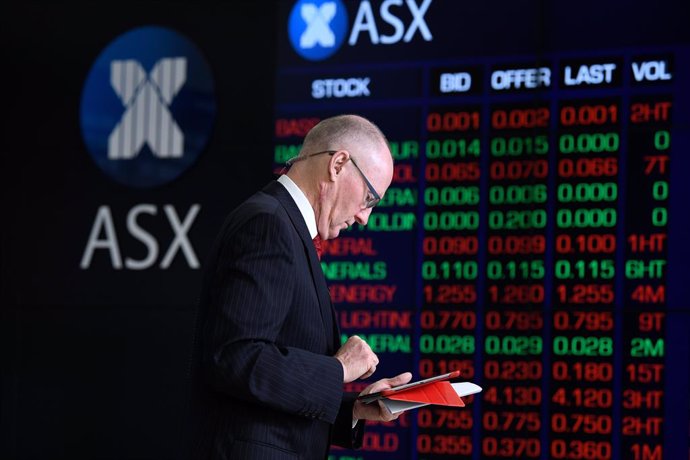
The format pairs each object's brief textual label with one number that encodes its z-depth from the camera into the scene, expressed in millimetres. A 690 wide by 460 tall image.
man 2893
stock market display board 4536
